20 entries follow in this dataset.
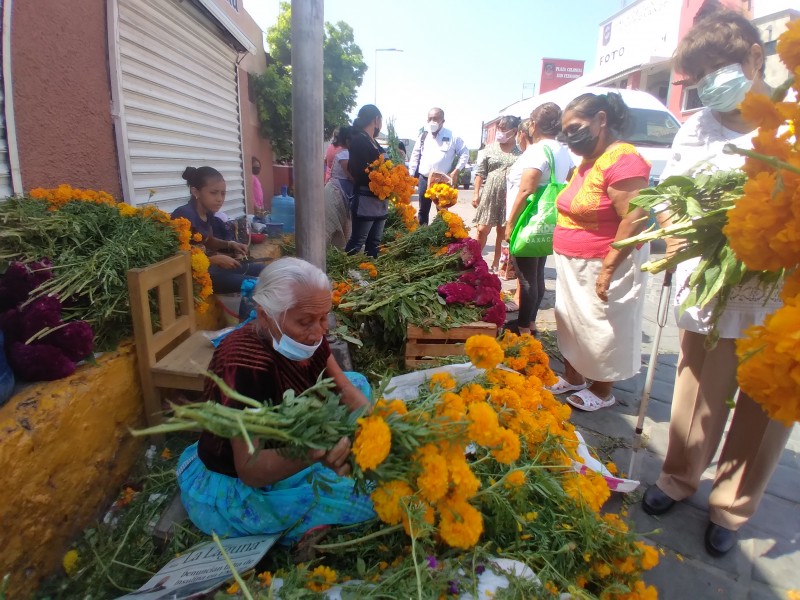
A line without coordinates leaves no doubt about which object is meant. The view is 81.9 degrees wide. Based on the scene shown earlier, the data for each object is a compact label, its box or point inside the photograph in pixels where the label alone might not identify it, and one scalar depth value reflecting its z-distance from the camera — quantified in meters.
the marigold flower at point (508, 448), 1.40
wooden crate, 3.28
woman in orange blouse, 2.87
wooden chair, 2.48
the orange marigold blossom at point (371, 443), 1.19
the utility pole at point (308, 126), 2.56
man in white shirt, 7.48
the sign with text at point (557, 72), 37.81
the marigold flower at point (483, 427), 1.31
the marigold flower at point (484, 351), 1.63
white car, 9.03
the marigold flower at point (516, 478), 1.66
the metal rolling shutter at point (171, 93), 4.27
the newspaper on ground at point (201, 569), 1.53
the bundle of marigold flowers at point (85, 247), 2.32
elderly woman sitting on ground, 1.70
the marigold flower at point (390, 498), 1.34
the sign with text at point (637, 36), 19.34
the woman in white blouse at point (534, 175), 4.22
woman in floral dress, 6.25
